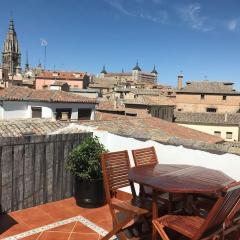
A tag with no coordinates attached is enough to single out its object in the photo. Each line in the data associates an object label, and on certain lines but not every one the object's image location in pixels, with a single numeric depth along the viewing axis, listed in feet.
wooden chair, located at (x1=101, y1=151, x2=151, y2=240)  13.11
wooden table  11.05
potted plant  20.12
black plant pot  20.28
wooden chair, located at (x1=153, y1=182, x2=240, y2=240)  10.03
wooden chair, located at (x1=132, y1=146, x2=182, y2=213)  13.36
